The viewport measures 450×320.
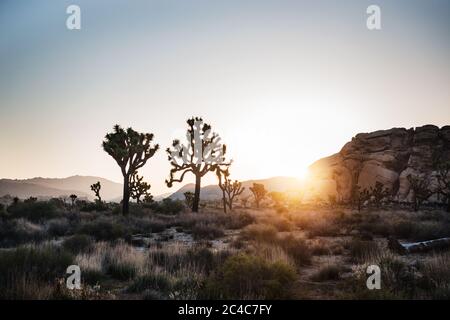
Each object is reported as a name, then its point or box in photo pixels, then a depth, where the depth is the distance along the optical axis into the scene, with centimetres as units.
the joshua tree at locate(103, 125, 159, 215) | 2327
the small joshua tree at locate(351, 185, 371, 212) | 3790
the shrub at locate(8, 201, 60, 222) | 2070
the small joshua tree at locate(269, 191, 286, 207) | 4700
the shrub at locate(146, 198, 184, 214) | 2820
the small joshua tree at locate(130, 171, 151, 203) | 3775
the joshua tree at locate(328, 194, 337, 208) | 4423
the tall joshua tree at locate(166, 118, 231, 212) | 2700
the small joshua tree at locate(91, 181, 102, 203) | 4098
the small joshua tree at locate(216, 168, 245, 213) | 3080
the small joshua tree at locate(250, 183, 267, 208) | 4653
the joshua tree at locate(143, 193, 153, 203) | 3666
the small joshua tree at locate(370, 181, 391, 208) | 3953
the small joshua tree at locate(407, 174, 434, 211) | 3377
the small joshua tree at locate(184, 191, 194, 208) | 3631
